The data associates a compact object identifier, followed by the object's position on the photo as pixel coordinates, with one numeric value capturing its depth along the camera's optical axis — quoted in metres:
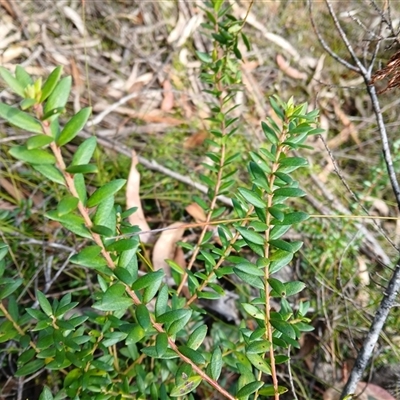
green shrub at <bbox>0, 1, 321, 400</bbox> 0.24
